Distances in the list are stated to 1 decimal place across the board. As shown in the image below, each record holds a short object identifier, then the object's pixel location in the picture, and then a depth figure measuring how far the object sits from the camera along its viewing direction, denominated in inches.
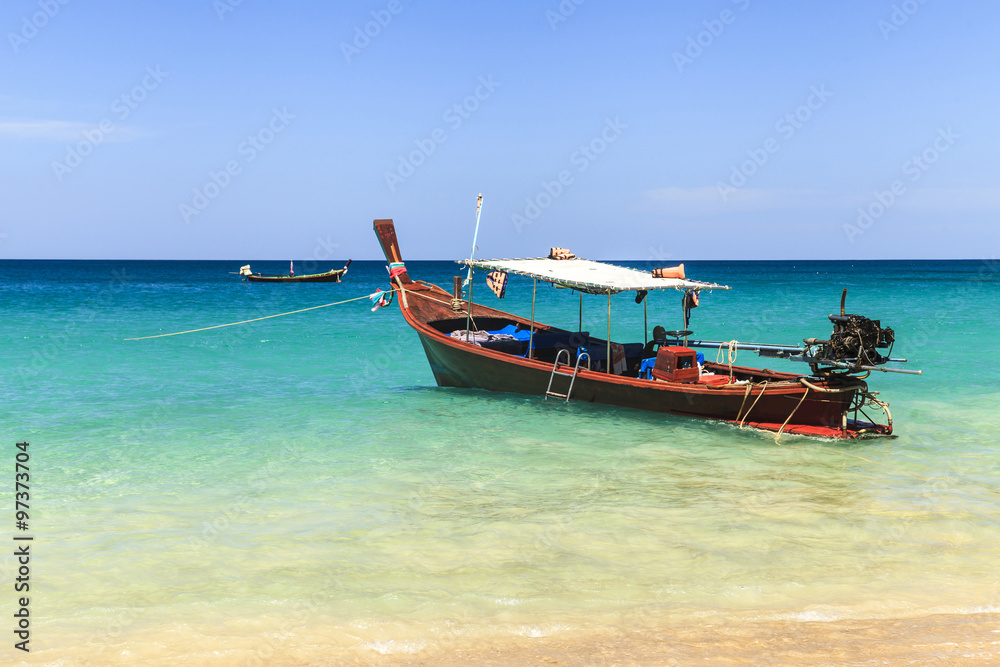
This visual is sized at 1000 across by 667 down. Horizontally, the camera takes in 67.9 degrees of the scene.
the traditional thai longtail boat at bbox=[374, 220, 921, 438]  429.4
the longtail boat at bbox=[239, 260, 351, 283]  2889.5
